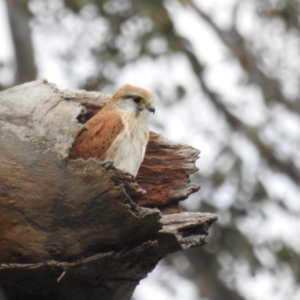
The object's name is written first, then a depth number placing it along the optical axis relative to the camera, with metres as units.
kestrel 9.83
